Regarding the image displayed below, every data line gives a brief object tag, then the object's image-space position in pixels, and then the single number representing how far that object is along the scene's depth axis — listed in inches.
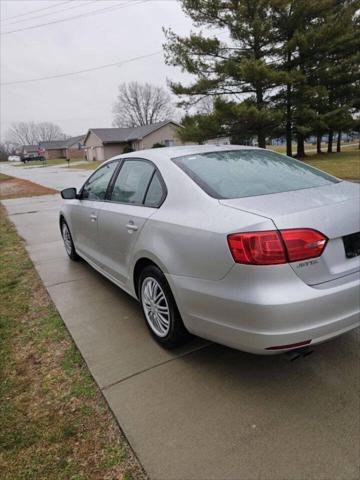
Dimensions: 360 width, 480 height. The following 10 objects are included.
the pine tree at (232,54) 727.1
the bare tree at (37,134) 5132.9
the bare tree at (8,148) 5022.1
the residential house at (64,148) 3217.5
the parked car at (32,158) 3235.5
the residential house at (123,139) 1973.4
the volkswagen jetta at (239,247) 78.2
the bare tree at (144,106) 2923.2
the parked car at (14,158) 3900.1
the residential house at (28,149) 4101.6
